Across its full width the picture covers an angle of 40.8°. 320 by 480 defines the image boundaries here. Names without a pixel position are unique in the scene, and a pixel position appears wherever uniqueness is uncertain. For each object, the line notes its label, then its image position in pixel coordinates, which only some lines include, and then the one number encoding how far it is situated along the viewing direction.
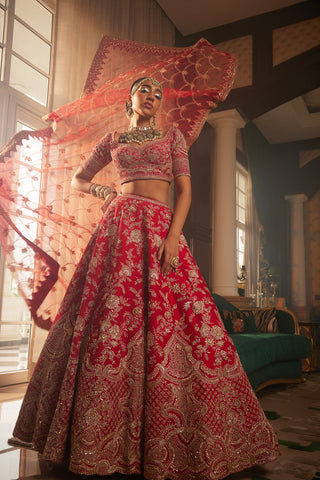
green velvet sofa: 3.07
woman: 1.39
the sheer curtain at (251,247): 7.08
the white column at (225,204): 5.27
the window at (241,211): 7.28
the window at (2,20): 3.36
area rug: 1.54
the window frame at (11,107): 3.20
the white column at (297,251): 8.34
